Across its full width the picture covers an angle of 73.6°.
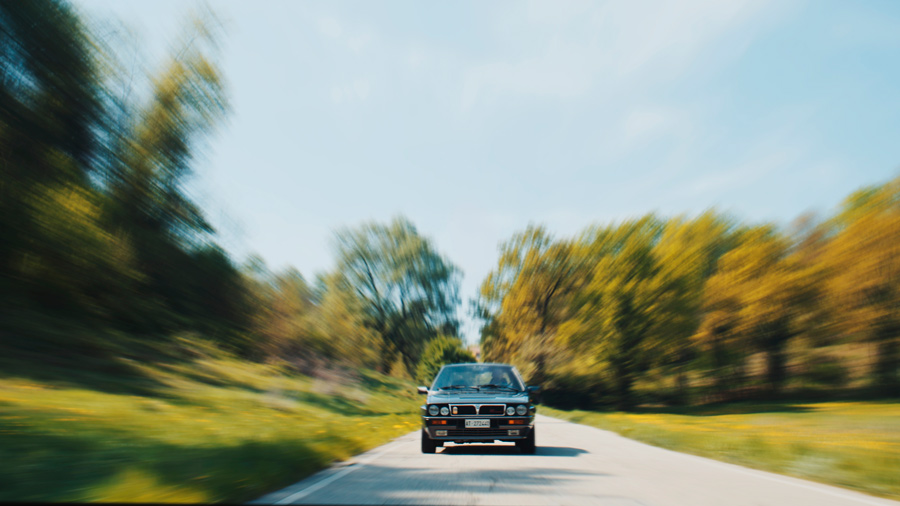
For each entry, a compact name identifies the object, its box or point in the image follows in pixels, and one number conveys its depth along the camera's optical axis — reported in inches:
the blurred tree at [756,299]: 1378.0
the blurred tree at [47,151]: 585.9
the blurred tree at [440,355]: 1908.3
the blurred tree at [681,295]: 1331.2
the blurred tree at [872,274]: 1239.5
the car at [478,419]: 387.9
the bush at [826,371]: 1440.7
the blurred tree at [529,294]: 1663.4
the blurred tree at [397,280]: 2199.8
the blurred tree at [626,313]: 1332.4
